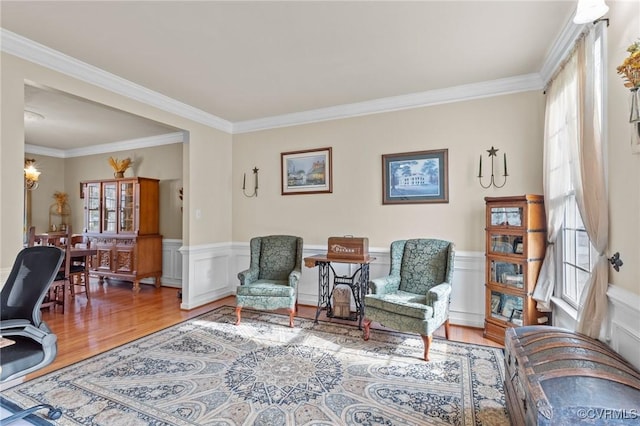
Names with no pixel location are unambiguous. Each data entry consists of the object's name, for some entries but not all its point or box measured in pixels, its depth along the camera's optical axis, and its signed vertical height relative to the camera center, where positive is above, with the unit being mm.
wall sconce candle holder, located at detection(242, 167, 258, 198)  4660 +461
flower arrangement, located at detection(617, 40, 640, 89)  1444 +685
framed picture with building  3561 +433
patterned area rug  1914 -1196
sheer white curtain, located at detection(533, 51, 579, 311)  2512 +373
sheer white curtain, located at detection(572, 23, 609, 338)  1796 +227
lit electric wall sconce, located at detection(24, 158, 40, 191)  5153 +648
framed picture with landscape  4168 +581
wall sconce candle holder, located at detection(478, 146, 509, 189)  3301 +435
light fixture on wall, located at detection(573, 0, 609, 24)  1523 +990
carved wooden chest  1119 -657
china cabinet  5219 -221
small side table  3439 -790
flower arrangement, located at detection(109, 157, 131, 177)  5546 +844
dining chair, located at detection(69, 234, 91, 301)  4445 -773
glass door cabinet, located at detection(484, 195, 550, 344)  2816 -405
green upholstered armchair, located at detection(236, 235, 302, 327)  3432 -728
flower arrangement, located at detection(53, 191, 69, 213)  6520 +309
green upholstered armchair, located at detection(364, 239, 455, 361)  2660 -727
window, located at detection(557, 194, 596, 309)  2367 -311
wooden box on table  3379 -364
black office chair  1691 -598
